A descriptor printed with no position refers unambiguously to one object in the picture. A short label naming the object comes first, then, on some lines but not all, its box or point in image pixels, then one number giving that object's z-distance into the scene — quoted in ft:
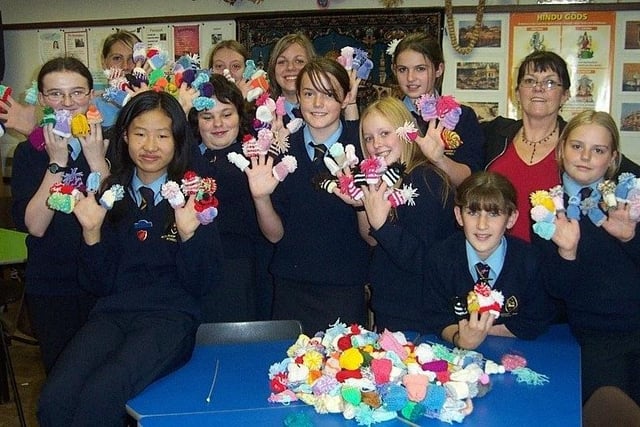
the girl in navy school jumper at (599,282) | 7.70
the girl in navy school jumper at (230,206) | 9.62
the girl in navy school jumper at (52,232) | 8.22
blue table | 5.80
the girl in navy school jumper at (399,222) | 8.20
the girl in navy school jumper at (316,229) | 8.90
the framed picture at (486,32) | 15.89
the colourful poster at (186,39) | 17.81
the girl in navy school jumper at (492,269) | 7.93
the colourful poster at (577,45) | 15.42
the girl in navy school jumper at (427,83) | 9.82
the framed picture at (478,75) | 16.10
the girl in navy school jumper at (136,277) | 6.72
